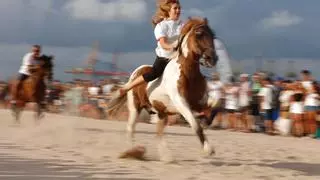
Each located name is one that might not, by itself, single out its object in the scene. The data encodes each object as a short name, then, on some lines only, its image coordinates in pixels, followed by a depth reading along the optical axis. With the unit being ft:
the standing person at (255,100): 62.59
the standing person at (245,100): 63.50
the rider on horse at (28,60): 54.90
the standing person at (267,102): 61.05
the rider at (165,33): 31.71
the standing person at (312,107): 57.41
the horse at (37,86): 55.01
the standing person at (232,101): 64.95
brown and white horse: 29.19
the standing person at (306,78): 58.46
